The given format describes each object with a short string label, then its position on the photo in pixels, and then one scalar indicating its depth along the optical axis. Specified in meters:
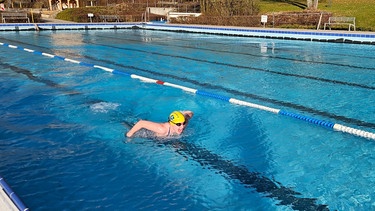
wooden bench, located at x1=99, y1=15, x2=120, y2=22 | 27.34
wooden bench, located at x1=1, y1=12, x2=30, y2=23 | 24.53
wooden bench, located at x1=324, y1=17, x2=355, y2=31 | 16.88
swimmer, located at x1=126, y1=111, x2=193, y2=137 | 5.10
